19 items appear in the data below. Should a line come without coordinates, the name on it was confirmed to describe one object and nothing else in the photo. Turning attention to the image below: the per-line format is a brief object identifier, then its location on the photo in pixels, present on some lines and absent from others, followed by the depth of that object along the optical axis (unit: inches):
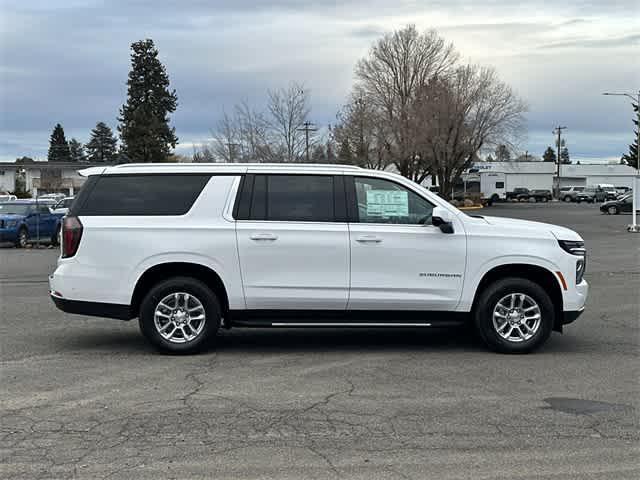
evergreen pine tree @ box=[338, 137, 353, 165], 1781.0
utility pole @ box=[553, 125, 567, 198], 4101.4
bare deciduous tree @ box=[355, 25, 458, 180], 2281.0
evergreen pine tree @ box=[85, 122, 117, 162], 4982.8
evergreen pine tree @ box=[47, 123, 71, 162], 4849.9
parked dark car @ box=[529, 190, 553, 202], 3548.2
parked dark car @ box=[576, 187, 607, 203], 3494.1
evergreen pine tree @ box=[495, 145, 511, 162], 2476.6
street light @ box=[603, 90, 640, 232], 1208.2
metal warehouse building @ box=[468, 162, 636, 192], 3673.7
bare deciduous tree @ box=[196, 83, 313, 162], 1327.5
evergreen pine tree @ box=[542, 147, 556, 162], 6792.8
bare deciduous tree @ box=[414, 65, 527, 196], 2221.9
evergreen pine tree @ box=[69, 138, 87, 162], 5012.3
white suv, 322.3
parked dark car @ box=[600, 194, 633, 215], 2085.4
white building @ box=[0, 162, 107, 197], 3144.7
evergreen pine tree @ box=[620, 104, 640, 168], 4658.0
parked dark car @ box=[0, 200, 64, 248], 1036.9
